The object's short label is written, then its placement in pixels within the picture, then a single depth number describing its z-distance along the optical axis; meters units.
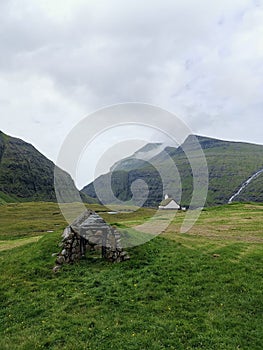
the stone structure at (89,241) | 21.64
